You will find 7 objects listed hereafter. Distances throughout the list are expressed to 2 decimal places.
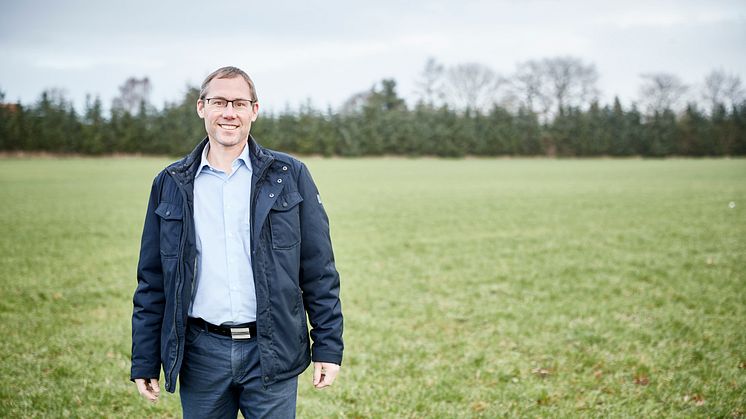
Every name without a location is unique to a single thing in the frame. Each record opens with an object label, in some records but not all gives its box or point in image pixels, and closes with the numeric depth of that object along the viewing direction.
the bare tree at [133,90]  77.56
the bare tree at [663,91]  58.47
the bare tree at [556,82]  61.12
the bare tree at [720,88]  56.59
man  2.06
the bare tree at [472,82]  63.44
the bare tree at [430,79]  62.09
